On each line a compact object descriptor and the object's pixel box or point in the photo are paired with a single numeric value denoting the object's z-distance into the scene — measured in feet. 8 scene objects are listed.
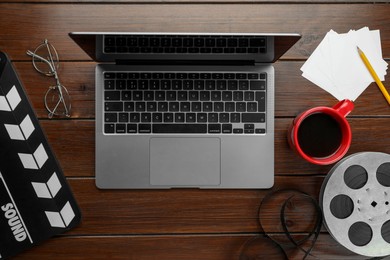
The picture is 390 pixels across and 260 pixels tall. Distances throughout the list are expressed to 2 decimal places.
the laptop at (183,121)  2.82
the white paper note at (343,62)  2.95
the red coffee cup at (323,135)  2.74
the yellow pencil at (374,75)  2.94
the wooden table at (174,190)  2.91
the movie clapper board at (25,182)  2.87
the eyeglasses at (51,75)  2.91
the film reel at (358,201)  2.79
